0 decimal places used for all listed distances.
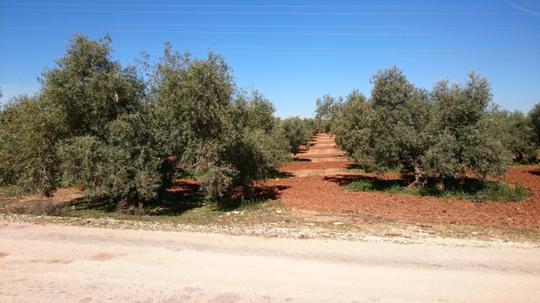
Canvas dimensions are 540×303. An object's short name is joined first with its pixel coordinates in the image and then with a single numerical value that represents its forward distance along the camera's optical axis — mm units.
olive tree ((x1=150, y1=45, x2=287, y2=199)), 20766
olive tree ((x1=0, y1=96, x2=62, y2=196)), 20516
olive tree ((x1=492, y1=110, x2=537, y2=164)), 43344
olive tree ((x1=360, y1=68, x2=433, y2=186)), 25656
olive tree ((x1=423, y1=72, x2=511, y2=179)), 23844
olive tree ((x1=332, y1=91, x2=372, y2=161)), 35388
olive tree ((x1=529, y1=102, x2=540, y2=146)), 42925
